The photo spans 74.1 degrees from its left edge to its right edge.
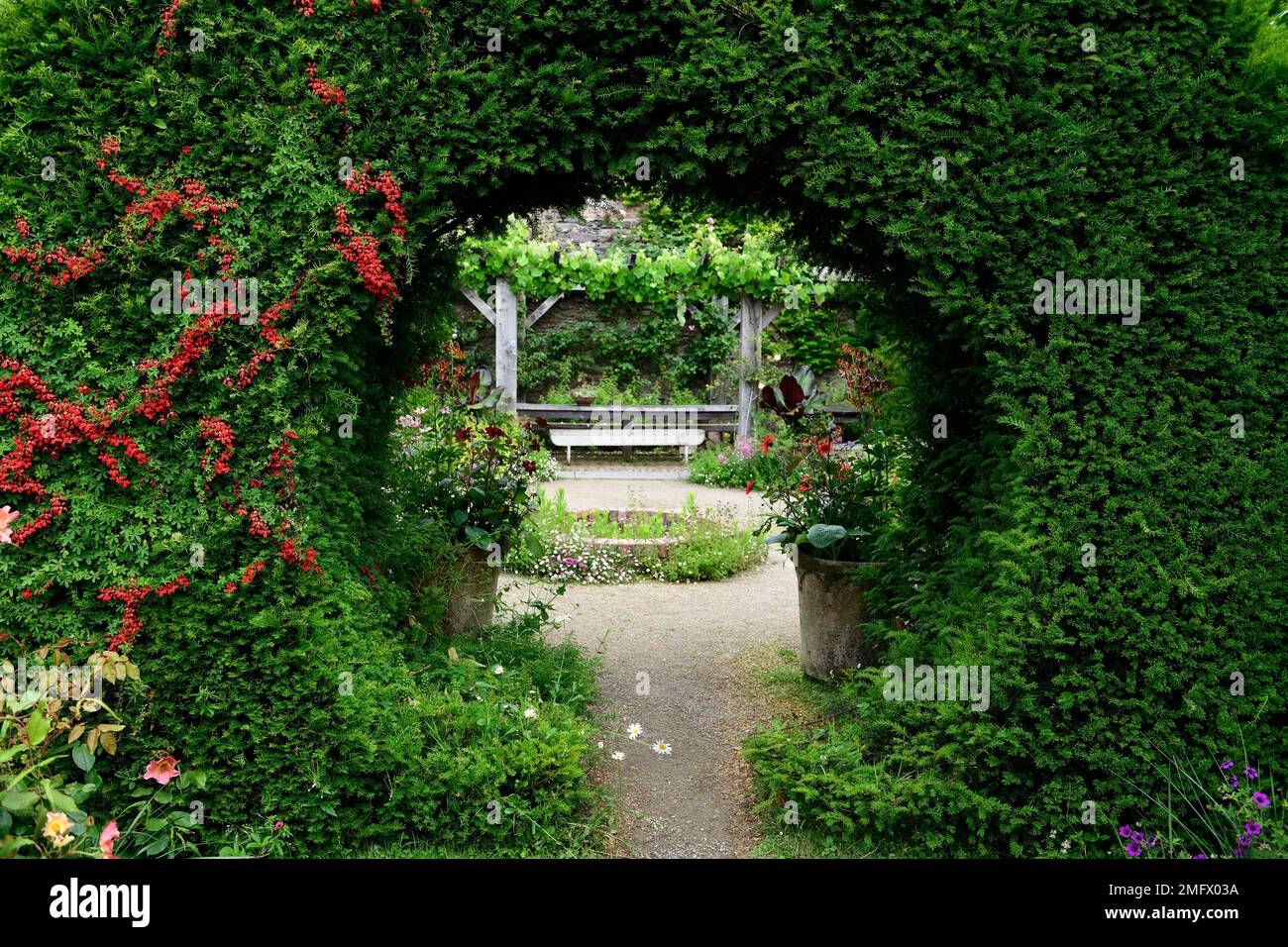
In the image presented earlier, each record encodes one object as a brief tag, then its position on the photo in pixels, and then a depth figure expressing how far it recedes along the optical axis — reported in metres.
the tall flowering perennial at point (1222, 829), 3.08
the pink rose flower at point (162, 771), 3.07
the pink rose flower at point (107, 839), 2.34
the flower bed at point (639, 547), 8.01
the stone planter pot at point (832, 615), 5.12
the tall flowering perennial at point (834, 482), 5.23
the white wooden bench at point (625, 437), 12.81
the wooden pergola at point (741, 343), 13.12
